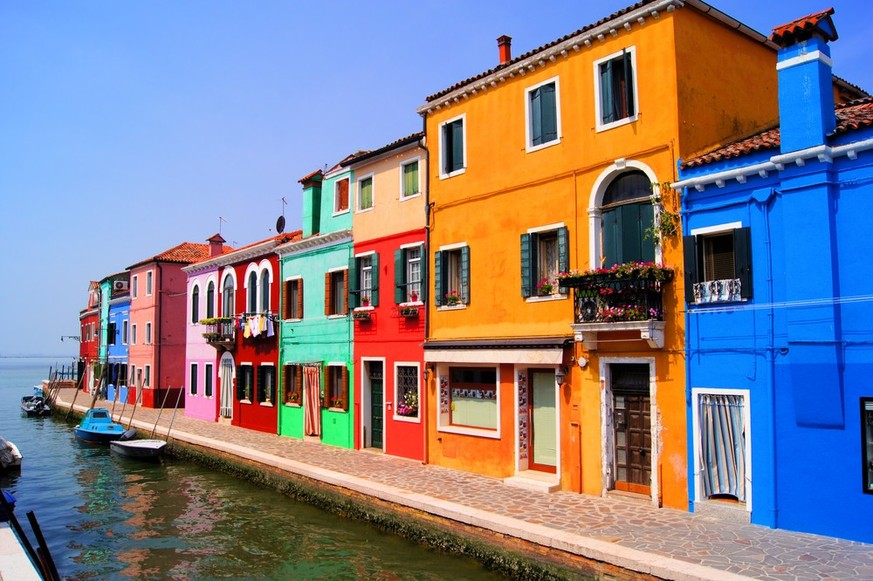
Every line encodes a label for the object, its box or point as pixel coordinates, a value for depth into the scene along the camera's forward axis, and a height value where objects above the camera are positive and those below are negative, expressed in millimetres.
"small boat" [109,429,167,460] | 23516 -3749
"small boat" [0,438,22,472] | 22672 -3867
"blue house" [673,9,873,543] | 10094 +314
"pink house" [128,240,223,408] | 37500 +632
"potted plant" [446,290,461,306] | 16938 +918
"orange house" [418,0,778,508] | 12422 +1935
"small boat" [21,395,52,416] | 43500 -4252
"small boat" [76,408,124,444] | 27875 -3647
